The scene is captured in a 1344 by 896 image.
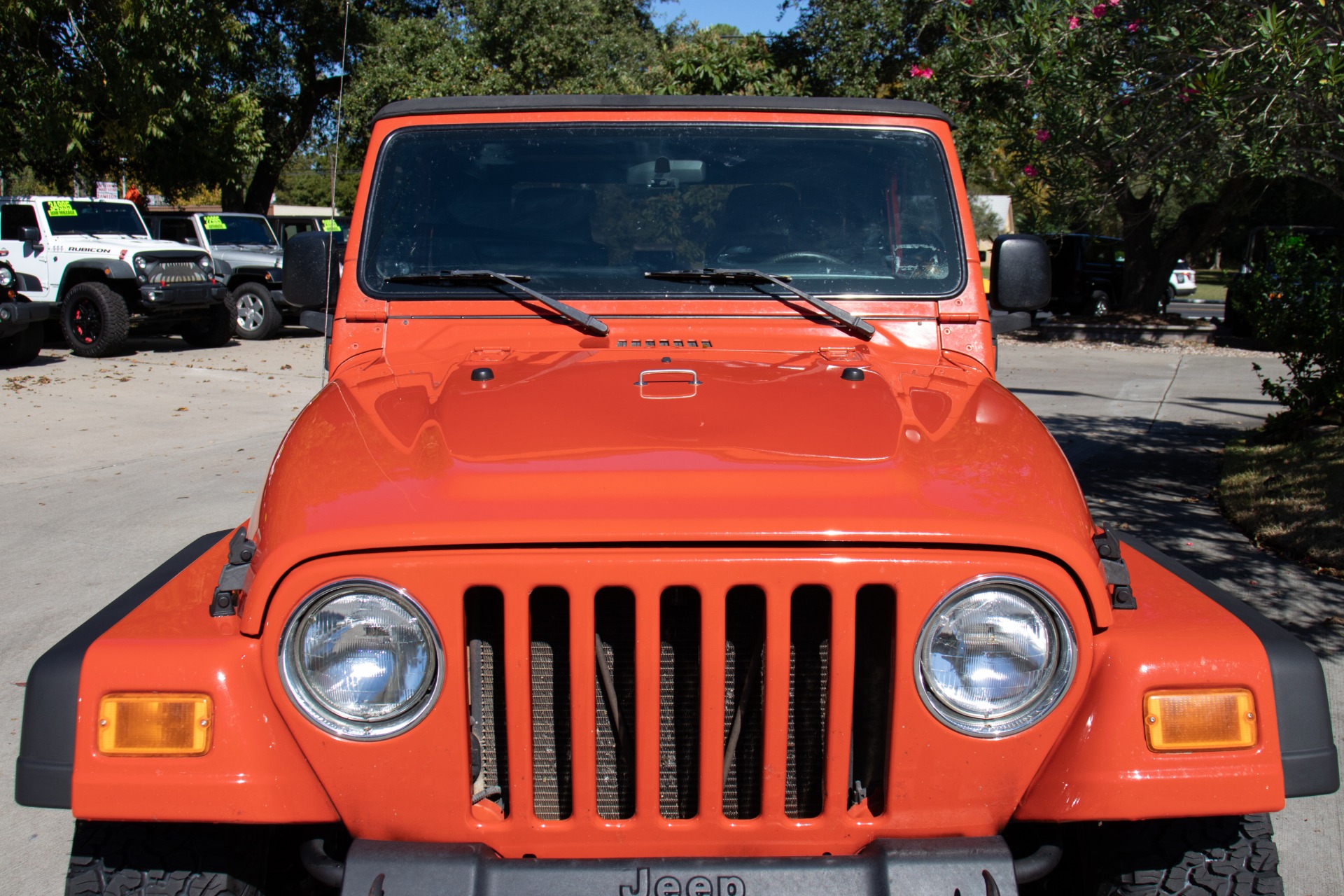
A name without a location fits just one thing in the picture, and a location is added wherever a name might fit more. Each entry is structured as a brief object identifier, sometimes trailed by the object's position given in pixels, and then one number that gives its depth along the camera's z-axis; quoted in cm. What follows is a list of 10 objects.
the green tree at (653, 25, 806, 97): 1009
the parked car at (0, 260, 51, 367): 1212
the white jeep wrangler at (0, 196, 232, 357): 1388
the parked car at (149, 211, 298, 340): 1650
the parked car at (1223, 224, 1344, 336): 956
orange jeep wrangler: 175
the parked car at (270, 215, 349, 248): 1831
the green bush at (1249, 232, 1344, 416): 789
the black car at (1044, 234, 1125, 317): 2222
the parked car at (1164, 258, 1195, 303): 3338
